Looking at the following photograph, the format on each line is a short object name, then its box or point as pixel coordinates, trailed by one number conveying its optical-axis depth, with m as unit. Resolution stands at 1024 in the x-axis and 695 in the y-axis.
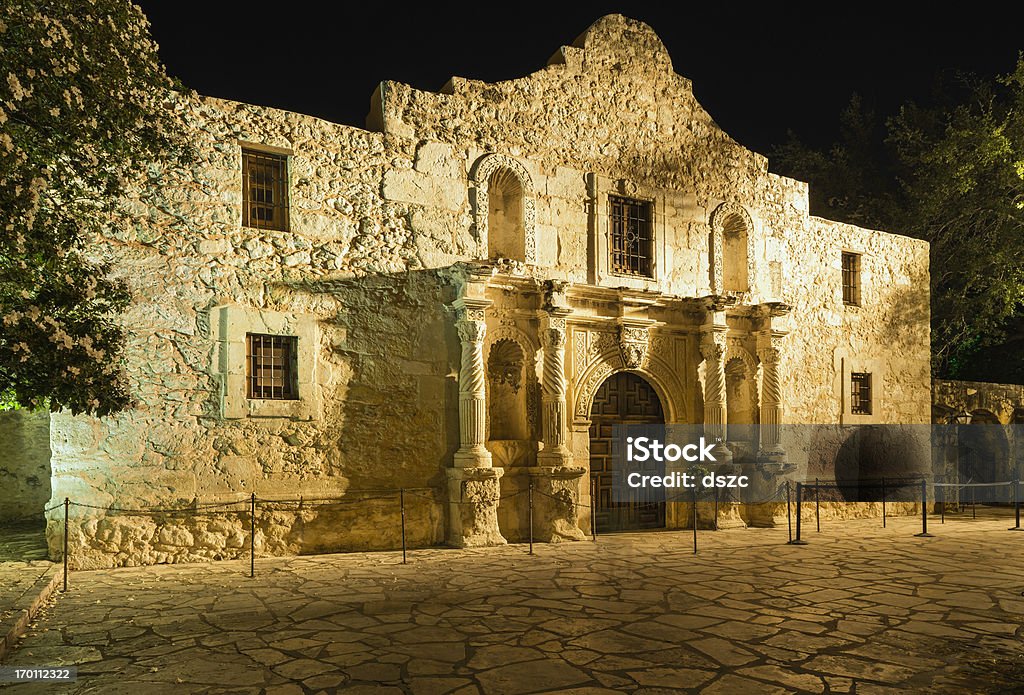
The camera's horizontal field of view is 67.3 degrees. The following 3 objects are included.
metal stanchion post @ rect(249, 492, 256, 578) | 8.55
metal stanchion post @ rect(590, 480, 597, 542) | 11.87
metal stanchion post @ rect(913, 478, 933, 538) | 12.28
